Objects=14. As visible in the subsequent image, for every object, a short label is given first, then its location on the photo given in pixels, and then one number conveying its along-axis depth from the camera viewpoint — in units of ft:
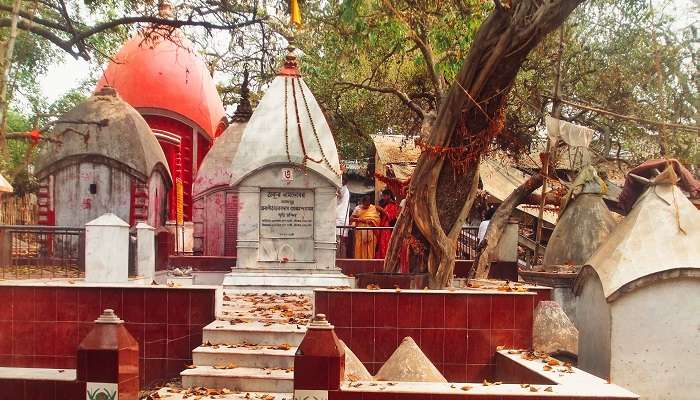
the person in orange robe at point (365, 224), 51.65
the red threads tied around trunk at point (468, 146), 30.63
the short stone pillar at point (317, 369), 17.89
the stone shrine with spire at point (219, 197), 57.26
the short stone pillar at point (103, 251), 35.19
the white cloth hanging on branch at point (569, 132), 40.63
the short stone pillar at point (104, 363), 18.15
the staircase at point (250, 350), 22.79
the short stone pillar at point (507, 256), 45.09
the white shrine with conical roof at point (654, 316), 25.41
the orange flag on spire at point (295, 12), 33.88
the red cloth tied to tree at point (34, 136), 36.98
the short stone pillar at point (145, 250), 39.40
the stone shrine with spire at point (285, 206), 38.01
